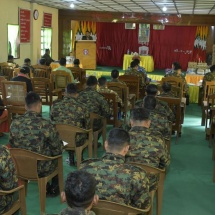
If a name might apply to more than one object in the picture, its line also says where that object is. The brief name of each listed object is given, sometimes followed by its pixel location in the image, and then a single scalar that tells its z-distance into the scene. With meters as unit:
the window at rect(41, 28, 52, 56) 12.28
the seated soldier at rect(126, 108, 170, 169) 3.05
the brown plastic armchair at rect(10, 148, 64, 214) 3.09
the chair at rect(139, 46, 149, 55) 15.77
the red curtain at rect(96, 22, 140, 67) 16.16
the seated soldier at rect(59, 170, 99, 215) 1.76
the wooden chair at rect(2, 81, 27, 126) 5.57
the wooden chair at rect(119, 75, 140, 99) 7.80
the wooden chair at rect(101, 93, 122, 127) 5.71
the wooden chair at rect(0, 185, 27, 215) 2.67
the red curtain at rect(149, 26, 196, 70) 15.25
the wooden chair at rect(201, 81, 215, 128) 7.13
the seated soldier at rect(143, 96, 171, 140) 4.27
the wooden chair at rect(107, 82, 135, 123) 6.54
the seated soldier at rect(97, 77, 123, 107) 5.88
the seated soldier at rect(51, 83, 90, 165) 4.31
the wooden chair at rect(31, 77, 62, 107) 6.94
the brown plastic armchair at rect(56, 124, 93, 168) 3.99
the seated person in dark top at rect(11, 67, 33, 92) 6.18
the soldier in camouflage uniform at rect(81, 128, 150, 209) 2.30
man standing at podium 14.50
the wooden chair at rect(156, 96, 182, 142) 5.55
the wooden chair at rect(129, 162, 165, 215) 2.82
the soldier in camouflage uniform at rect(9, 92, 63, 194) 3.30
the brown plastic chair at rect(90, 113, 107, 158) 4.96
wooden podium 14.30
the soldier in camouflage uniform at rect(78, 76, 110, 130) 5.12
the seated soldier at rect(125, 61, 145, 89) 8.43
